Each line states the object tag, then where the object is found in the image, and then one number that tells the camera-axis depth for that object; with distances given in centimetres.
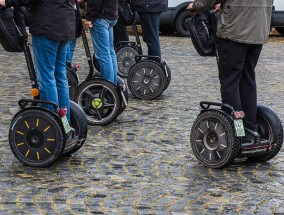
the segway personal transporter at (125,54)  1741
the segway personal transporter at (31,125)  986
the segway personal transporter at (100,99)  1269
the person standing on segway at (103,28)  1279
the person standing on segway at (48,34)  989
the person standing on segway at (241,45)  995
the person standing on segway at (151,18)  1517
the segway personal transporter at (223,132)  997
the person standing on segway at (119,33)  1767
